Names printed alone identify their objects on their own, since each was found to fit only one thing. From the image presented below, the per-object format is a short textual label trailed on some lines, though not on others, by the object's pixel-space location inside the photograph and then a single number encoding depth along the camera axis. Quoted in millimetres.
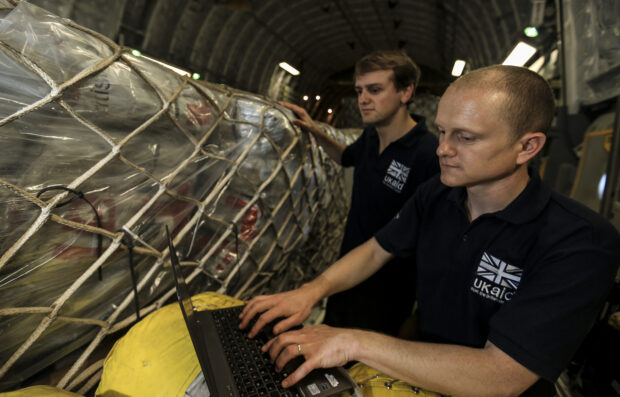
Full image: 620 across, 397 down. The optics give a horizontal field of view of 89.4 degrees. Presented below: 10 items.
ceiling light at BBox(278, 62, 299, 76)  7264
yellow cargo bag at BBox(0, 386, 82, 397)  430
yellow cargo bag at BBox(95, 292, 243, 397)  549
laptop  512
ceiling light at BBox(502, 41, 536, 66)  2704
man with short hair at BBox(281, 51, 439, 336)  1208
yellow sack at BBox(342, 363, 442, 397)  560
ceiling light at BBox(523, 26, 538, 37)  2590
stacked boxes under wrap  565
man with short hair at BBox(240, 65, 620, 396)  512
